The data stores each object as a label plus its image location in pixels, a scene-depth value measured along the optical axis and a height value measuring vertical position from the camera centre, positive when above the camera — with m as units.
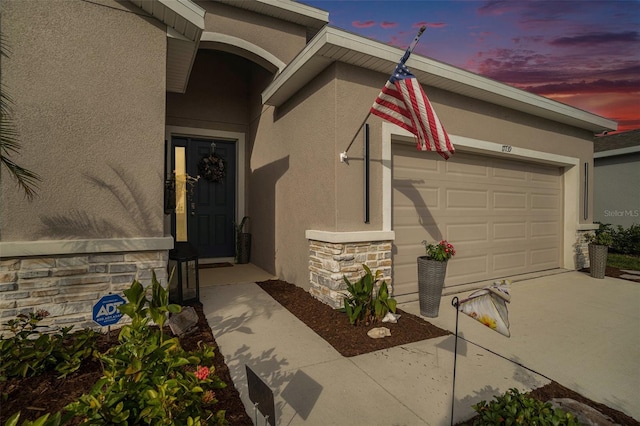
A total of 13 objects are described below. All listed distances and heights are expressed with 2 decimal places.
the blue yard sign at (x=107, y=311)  2.45 -0.81
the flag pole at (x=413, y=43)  3.15 +1.72
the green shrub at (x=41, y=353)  2.24 -1.11
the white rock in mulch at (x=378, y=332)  3.26 -1.29
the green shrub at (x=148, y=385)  1.42 -0.89
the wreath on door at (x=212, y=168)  6.84 +0.92
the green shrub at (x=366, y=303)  3.53 -1.07
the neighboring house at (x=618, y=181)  10.50 +1.12
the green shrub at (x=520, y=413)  1.44 -0.98
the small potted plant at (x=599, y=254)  6.12 -0.82
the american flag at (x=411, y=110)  3.21 +1.08
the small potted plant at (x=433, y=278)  3.87 -0.84
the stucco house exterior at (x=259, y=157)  3.03 +0.77
